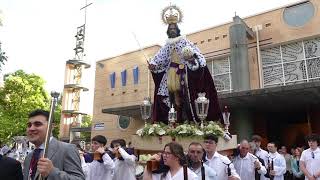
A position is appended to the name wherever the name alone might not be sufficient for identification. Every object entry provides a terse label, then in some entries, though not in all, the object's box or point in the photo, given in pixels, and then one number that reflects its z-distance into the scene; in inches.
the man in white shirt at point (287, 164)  442.3
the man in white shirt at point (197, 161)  184.1
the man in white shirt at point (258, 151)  326.0
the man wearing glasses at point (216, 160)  214.6
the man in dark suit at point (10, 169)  105.4
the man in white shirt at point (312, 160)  264.7
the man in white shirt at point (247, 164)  254.1
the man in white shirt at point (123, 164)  251.3
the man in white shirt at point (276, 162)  336.5
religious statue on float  303.5
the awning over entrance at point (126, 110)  737.0
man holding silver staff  110.0
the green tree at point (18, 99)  1117.7
